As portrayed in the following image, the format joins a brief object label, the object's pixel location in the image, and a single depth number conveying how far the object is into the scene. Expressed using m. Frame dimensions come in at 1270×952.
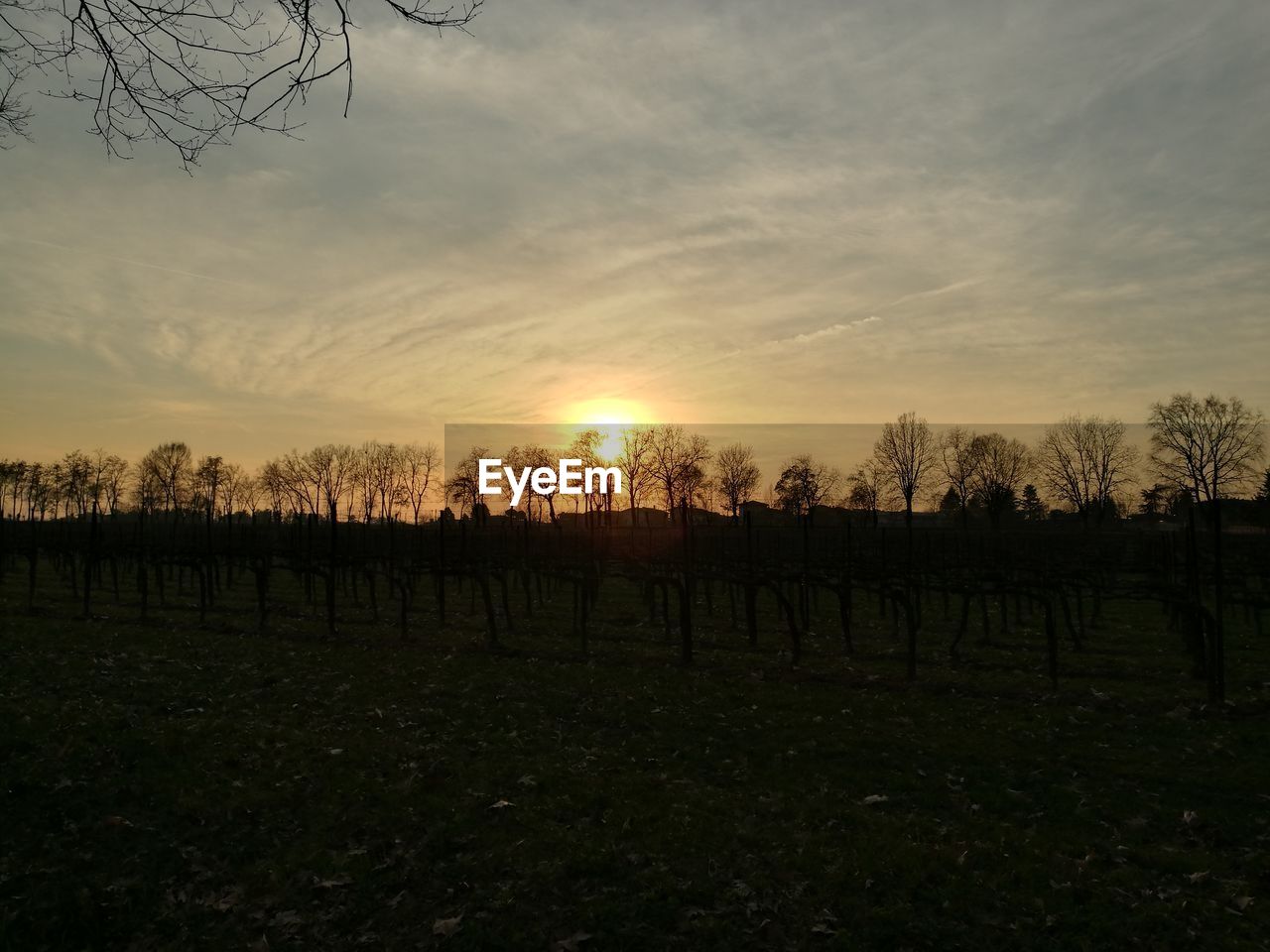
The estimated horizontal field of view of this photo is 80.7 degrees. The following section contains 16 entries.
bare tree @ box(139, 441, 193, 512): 109.56
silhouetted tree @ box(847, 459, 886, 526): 87.94
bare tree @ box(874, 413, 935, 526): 85.62
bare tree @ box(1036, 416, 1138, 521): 82.81
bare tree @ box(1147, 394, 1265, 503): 71.94
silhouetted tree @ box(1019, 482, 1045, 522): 99.56
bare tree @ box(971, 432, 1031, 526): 85.25
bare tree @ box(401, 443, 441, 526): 111.44
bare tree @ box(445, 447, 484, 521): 103.06
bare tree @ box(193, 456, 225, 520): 110.03
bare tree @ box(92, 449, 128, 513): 110.93
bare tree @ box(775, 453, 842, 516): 95.68
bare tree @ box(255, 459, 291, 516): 111.00
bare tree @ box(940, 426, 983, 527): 86.31
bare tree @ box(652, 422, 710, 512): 90.31
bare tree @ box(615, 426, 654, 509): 92.88
